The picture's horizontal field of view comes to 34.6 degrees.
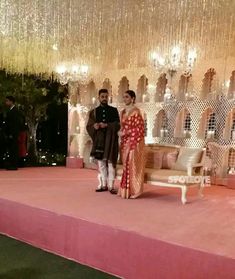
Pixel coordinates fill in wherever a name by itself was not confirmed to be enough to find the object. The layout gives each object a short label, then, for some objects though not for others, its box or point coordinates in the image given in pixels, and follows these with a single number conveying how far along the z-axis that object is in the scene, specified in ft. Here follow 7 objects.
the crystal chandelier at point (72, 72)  25.66
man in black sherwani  16.58
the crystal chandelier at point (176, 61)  20.35
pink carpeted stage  9.25
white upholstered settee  15.38
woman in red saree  15.56
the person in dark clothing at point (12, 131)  23.82
